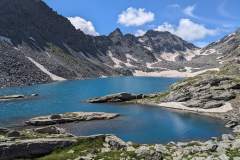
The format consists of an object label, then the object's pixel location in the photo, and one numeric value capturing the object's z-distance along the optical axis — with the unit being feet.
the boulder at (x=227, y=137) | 90.93
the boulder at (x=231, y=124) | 145.95
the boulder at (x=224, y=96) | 200.91
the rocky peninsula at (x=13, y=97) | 259.40
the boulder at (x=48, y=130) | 102.82
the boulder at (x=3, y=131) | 85.85
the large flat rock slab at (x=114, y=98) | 235.42
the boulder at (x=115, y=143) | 66.88
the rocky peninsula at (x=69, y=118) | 156.77
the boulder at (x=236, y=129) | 134.37
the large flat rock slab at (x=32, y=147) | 67.44
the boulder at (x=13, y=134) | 80.17
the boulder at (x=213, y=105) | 193.10
